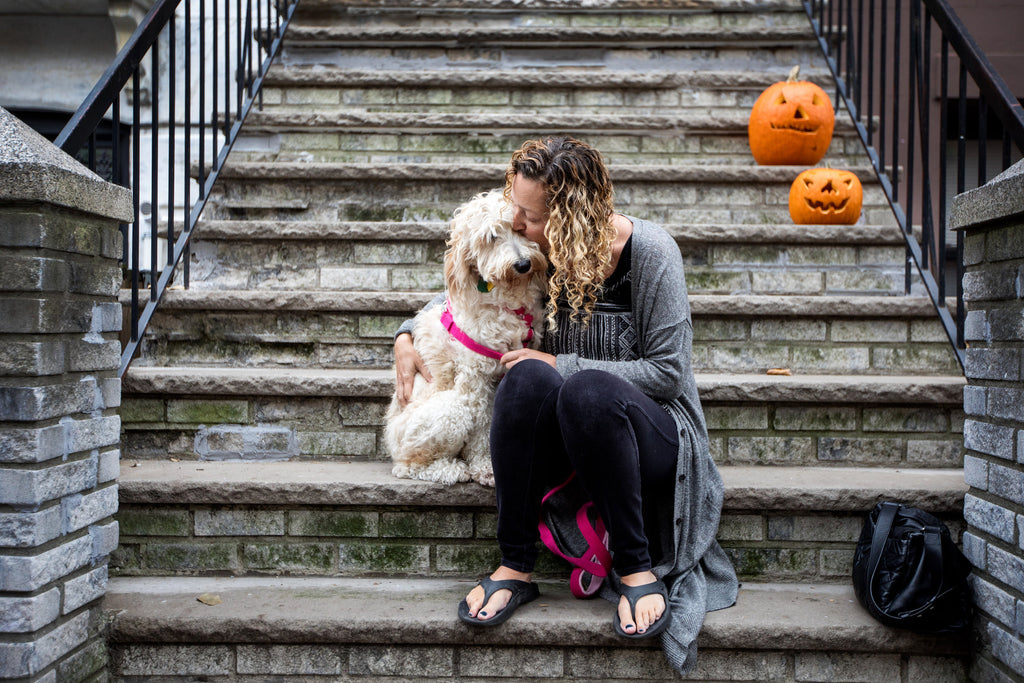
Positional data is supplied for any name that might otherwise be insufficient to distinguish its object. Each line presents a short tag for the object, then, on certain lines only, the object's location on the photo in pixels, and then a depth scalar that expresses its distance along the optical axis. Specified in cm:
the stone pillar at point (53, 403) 176
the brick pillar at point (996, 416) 189
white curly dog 221
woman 203
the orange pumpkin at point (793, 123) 389
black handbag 202
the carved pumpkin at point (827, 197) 361
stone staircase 211
